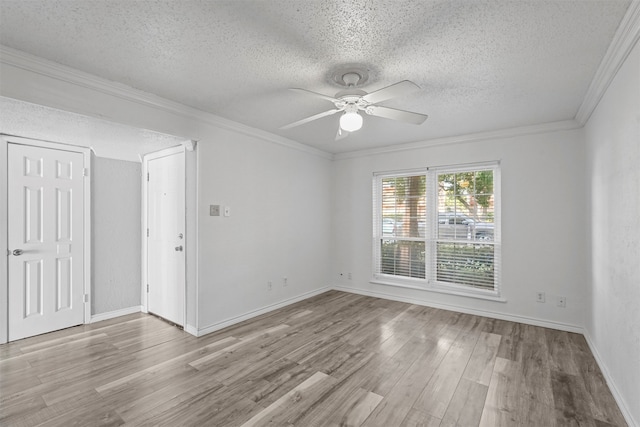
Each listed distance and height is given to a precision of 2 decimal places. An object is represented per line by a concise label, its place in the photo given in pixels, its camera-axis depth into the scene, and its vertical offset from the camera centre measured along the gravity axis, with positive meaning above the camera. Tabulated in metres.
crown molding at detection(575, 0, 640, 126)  1.70 +1.08
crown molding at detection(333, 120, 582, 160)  3.60 +1.06
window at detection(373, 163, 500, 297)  4.15 -0.22
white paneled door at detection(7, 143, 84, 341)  3.23 -0.28
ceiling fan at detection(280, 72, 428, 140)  2.30 +0.90
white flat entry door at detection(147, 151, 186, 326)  3.64 -0.28
